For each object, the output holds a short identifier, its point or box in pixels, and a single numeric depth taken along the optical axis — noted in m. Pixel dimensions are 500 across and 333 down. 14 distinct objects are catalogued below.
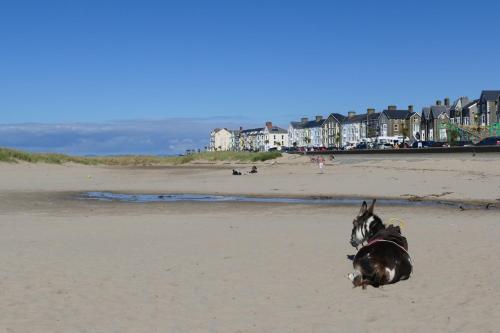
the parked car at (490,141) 68.94
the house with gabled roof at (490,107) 119.62
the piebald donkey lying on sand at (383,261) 8.10
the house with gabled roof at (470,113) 129.62
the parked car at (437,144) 84.54
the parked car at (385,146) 102.50
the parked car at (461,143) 85.48
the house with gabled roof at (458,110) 136.62
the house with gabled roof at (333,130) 188.14
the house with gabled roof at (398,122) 156.62
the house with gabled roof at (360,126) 167.00
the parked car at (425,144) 87.44
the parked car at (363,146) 107.85
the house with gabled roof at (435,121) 138.25
